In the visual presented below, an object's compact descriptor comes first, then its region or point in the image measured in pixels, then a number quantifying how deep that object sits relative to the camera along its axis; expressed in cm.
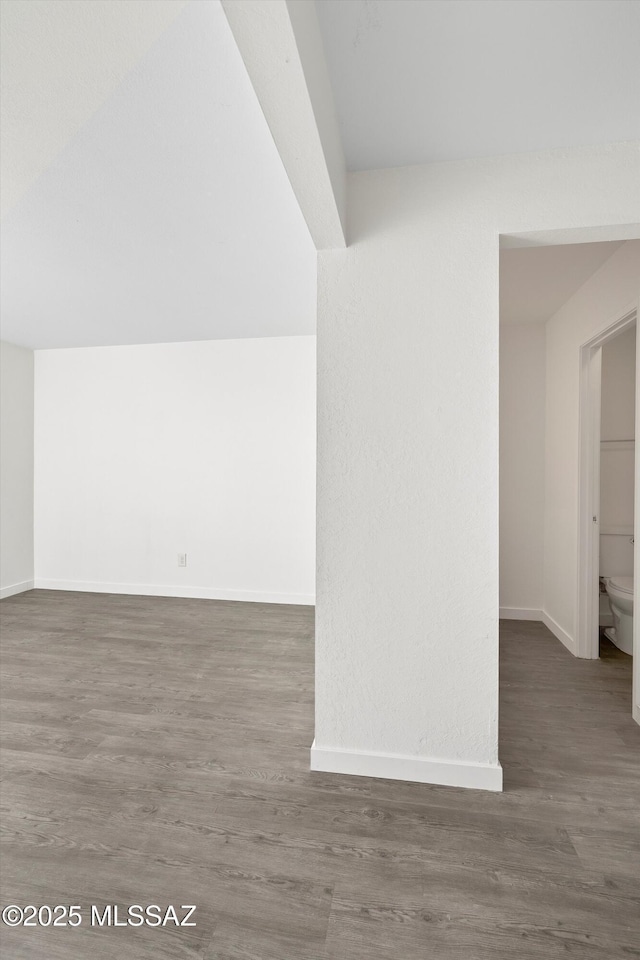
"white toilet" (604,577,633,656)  324
